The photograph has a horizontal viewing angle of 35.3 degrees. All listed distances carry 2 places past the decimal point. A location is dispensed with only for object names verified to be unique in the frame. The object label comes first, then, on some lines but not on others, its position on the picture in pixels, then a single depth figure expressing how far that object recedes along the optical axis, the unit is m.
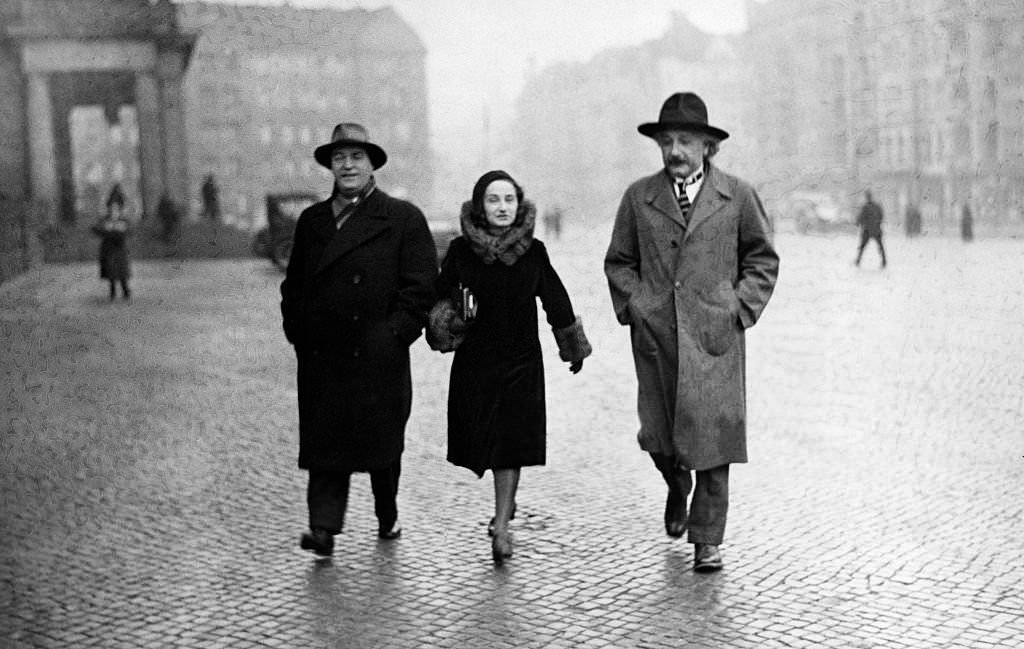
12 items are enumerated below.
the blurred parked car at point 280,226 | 30.70
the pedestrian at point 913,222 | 40.53
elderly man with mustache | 6.15
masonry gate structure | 43.59
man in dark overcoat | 6.45
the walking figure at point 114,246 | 22.98
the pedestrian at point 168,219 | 38.31
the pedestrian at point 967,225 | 35.53
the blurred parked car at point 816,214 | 42.81
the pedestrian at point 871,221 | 27.17
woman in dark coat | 6.32
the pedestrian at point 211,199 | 41.69
